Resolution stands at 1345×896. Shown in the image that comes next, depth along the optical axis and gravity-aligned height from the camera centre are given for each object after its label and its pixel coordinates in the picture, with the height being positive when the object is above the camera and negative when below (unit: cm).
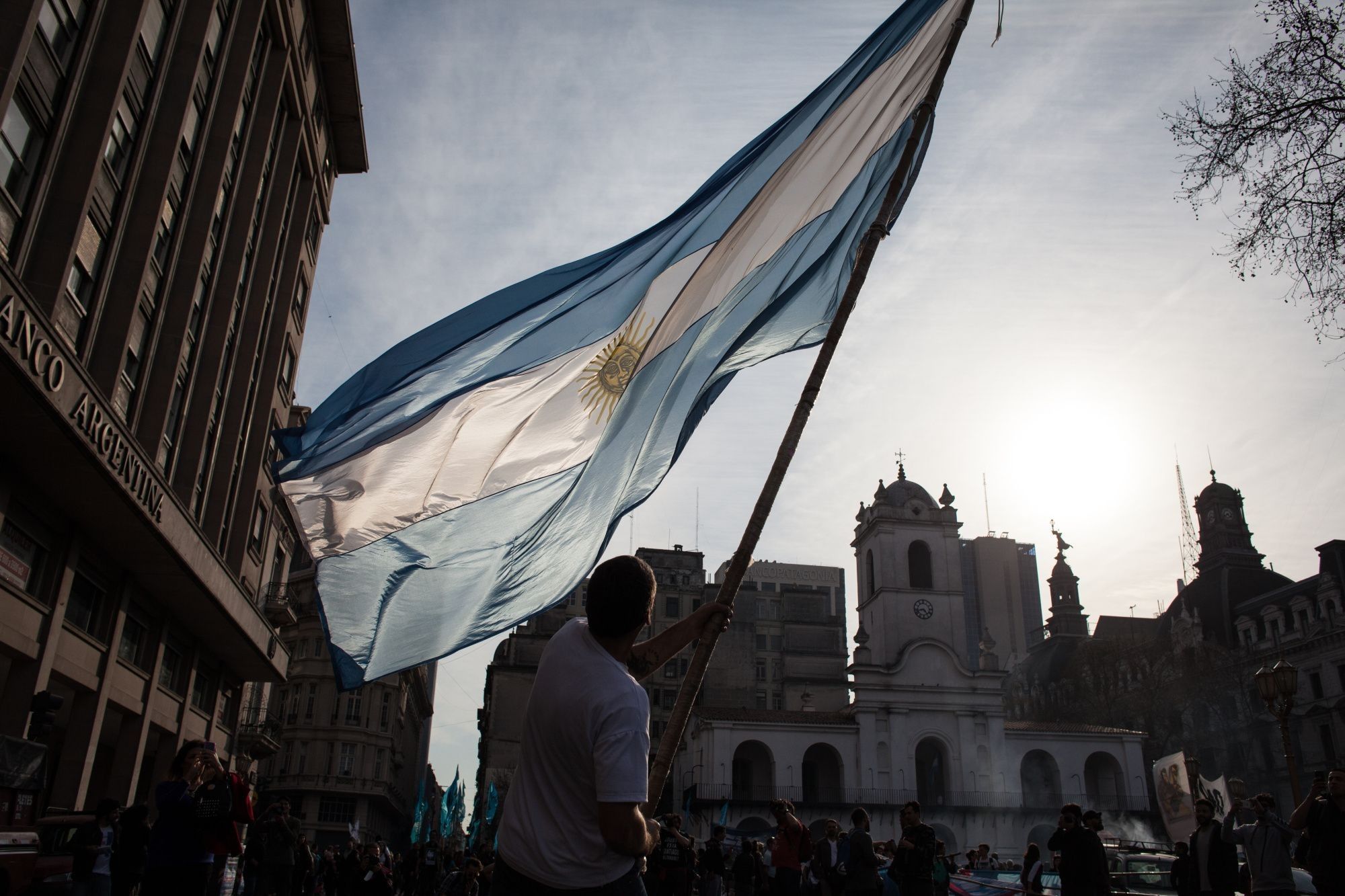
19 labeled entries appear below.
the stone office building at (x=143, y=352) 1617 +921
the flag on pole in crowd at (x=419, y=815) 5053 +42
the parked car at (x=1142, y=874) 1603 -46
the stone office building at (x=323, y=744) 5800 +431
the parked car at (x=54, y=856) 959 -42
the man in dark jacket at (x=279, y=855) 1298 -45
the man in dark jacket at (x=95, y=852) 1033 -38
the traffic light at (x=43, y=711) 1464 +142
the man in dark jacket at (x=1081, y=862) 979 -19
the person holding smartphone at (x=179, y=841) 657 -15
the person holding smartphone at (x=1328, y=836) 846 +11
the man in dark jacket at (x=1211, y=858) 1058 -12
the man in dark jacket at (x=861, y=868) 1148 -34
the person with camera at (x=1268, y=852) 984 -4
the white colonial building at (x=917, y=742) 5900 +548
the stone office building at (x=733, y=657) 7600 +1345
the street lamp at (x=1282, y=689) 1423 +214
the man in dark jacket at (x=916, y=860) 1093 -24
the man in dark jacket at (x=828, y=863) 1327 -37
